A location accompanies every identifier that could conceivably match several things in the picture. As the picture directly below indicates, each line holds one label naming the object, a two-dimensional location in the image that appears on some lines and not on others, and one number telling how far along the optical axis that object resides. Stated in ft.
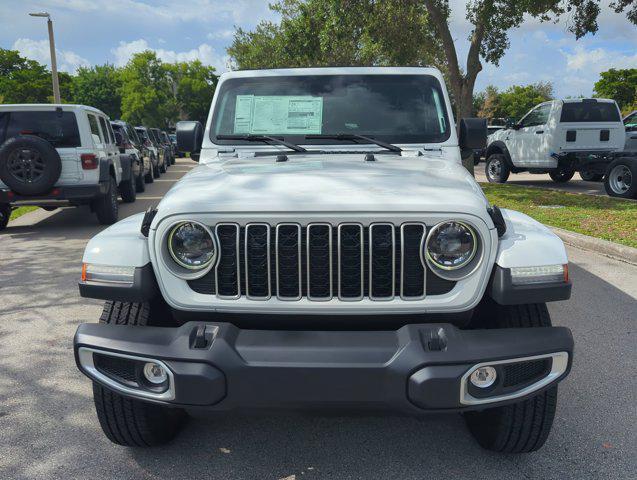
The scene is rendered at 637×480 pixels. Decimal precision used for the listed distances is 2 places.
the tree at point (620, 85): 217.15
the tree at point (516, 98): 254.10
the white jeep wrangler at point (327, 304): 6.98
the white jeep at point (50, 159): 26.37
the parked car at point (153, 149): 62.86
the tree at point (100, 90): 268.41
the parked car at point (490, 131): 86.72
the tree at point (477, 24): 48.75
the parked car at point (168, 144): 84.93
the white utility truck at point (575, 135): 45.65
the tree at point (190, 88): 247.91
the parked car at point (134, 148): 44.86
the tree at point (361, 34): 55.31
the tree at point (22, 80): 192.44
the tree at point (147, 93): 232.47
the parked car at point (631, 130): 48.42
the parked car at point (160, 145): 72.23
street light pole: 74.79
